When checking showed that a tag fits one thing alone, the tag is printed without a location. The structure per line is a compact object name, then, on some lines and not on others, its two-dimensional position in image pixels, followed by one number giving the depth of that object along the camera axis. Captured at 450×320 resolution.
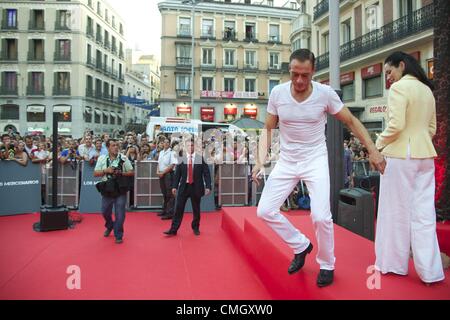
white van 22.34
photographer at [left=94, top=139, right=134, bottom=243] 6.71
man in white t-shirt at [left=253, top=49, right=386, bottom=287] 3.10
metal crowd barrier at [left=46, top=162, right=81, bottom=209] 9.91
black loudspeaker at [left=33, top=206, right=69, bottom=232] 7.45
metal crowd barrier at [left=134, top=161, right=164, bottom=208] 9.98
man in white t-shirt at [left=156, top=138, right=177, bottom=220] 9.32
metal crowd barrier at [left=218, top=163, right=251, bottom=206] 10.46
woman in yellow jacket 3.06
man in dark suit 7.18
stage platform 2.85
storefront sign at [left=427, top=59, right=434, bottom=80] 16.54
